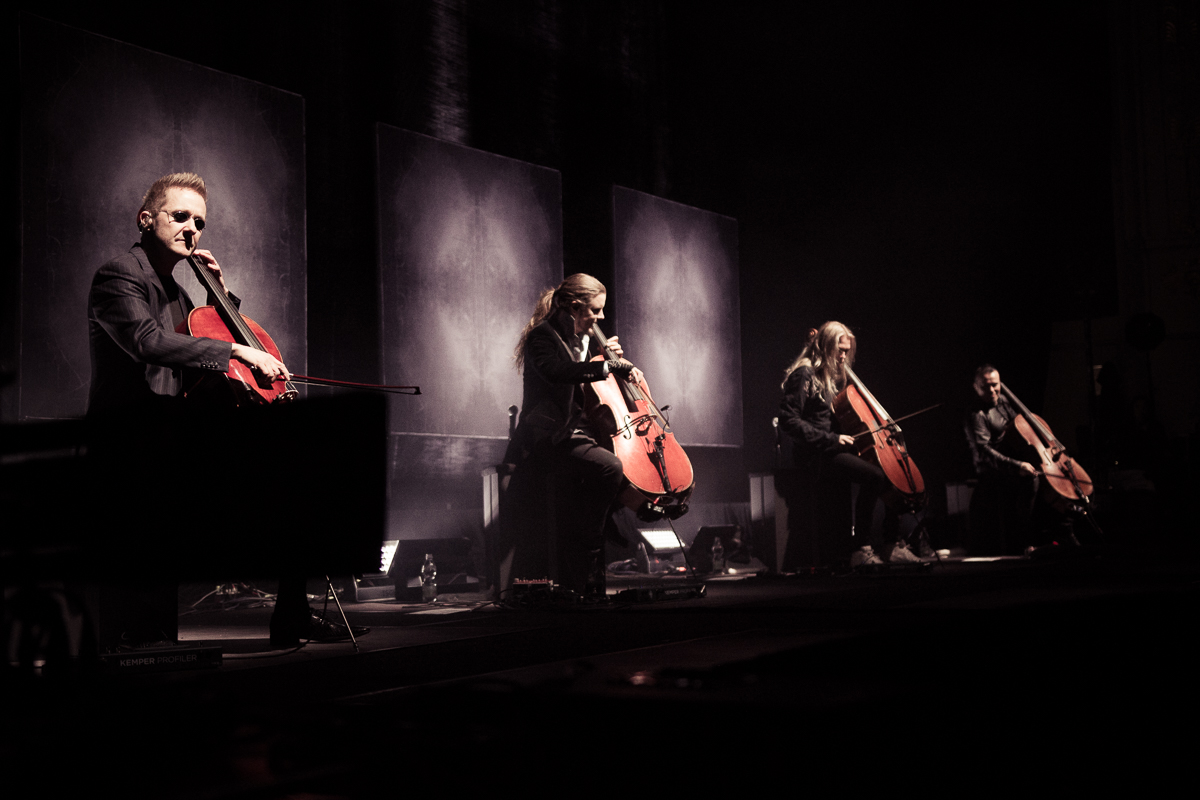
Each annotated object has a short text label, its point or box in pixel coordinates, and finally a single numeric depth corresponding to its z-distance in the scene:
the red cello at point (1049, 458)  7.88
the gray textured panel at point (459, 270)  6.21
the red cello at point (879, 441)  6.59
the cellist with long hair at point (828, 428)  6.54
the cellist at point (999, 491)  7.96
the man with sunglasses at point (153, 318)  2.98
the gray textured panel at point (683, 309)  7.61
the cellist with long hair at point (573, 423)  4.75
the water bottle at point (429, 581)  5.93
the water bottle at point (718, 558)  7.34
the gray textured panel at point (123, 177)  4.47
